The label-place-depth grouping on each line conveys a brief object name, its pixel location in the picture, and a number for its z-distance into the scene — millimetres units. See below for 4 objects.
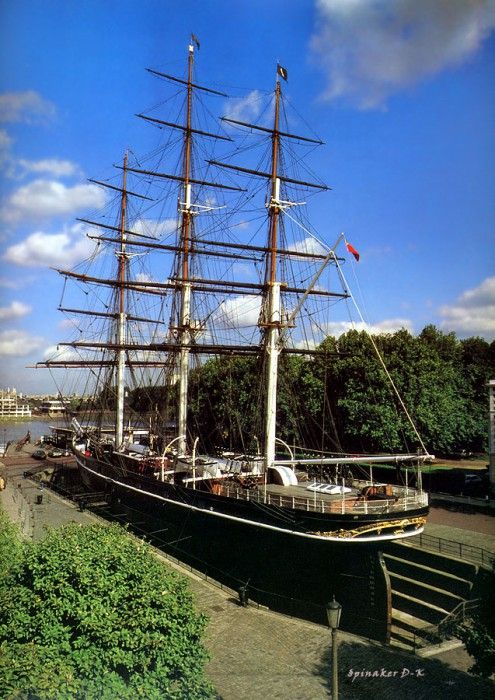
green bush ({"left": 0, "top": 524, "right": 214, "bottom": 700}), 8266
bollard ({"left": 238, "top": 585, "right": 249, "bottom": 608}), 16297
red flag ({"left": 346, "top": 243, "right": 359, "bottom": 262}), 21672
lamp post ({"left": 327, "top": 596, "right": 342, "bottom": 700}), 9406
